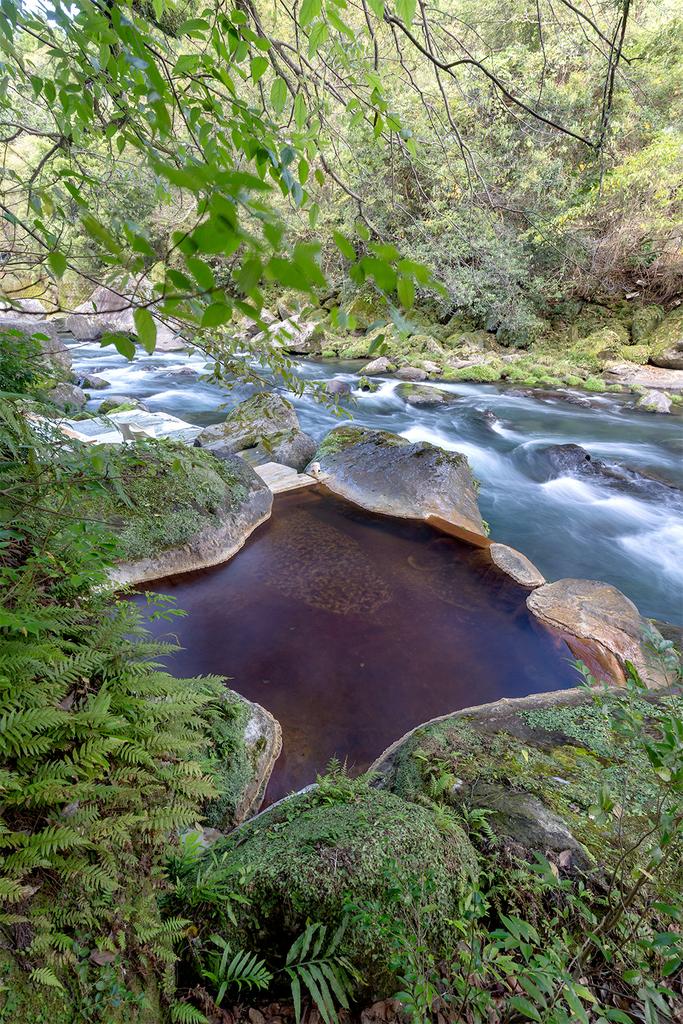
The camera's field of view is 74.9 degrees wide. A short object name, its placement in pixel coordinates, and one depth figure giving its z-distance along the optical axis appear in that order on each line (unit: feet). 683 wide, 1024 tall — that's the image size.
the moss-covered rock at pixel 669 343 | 56.24
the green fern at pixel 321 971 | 5.34
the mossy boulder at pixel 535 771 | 7.57
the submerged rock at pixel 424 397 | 45.44
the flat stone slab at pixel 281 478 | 24.13
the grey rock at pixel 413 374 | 56.18
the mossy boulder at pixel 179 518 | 16.35
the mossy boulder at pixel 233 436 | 26.68
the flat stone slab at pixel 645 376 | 53.31
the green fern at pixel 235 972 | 5.58
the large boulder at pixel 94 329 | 66.42
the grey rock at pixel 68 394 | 28.14
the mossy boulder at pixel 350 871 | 5.92
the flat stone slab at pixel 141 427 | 25.89
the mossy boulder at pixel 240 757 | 9.46
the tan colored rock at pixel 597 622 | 14.35
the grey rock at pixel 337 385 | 44.52
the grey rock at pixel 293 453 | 26.50
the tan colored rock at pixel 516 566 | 18.58
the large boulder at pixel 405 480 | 22.06
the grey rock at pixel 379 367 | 57.88
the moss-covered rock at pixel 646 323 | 61.36
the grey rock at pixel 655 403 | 44.37
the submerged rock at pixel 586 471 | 27.94
